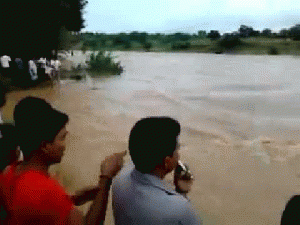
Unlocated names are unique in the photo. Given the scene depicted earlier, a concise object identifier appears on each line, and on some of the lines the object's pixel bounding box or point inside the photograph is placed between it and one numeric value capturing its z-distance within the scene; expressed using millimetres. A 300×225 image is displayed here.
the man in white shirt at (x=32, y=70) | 16930
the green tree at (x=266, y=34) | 80131
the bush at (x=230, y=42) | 68919
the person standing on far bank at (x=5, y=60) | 15859
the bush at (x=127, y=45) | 92000
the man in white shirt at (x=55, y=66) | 19119
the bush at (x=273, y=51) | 57781
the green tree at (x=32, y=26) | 15188
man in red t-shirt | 1468
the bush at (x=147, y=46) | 88194
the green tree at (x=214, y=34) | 88375
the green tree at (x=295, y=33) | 65312
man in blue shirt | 1571
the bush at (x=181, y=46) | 79688
